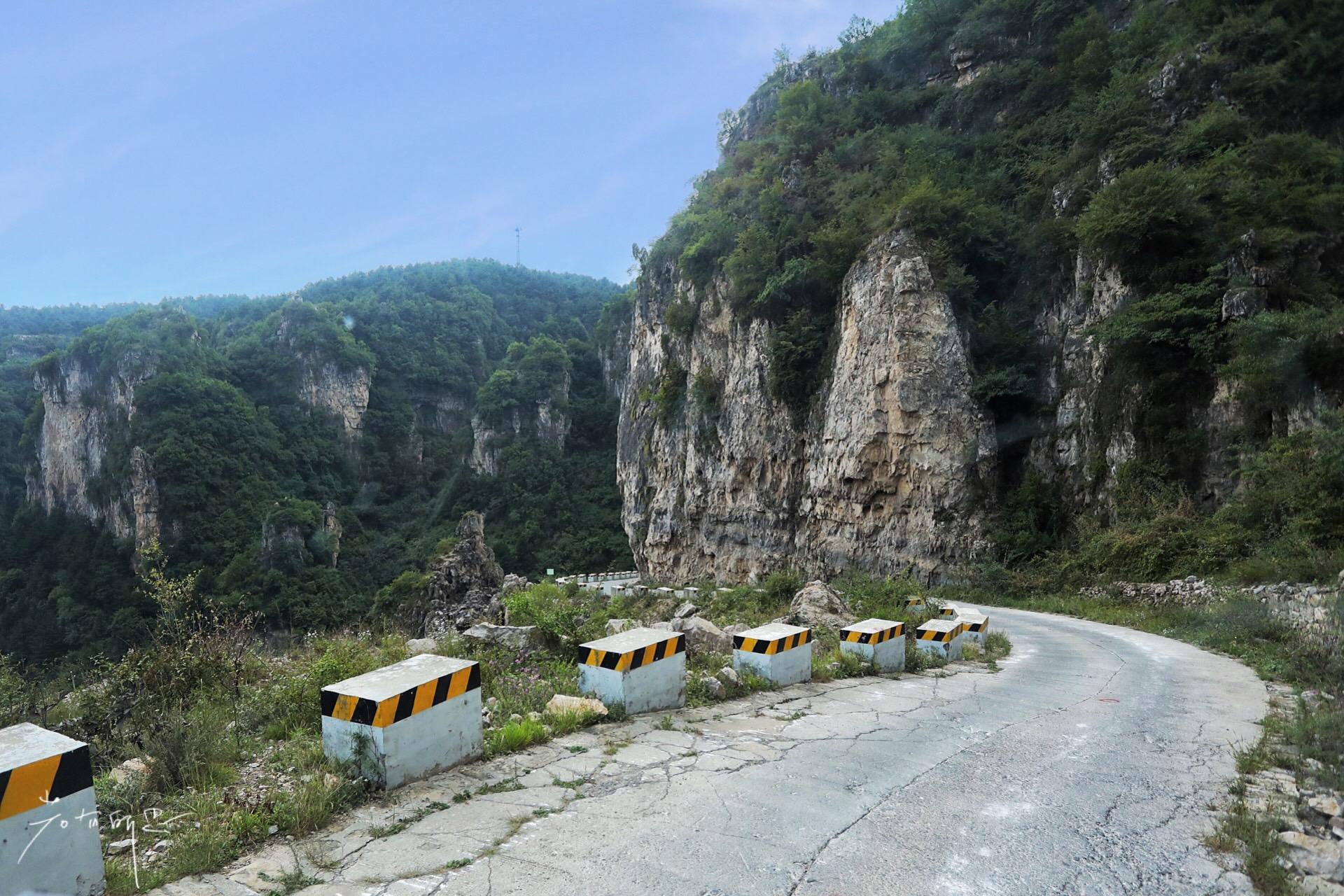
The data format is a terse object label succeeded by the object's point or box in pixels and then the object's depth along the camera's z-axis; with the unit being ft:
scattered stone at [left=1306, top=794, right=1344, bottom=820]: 11.07
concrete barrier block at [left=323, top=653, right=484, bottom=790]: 12.81
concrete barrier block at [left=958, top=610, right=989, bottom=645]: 34.35
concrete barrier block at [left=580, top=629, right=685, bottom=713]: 17.93
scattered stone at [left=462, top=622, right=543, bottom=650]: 26.40
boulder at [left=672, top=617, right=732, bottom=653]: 26.63
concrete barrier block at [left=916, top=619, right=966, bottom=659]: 28.86
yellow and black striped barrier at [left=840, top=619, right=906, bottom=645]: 25.46
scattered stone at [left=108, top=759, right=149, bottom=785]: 13.62
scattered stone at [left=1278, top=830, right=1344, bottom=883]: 9.61
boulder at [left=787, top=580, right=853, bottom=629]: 33.96
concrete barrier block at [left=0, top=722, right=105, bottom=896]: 8.77
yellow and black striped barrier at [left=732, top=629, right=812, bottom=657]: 21.88
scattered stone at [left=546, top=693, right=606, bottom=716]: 17.19
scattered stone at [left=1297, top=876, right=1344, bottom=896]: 9.18
